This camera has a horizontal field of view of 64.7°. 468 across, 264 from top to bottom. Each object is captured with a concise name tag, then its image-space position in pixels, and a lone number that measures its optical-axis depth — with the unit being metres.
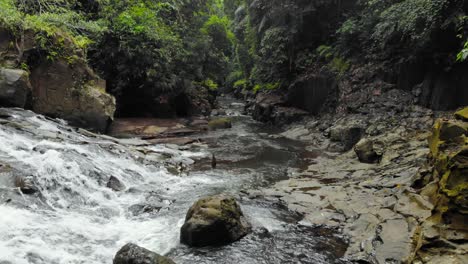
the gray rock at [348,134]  12.91
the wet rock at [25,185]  6.66
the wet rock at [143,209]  7.23
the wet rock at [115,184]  8.29
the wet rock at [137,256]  4.76
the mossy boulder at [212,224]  5.87
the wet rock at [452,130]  5.70
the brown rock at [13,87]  10.85
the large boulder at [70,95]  12.82
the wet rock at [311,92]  17.78
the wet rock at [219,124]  17.94
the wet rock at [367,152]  10.38
